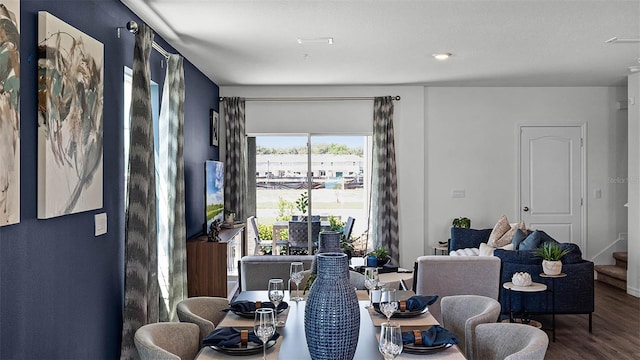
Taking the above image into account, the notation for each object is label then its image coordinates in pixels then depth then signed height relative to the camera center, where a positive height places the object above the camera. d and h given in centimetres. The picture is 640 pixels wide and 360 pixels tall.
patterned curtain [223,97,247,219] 766 +37
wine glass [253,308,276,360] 210 -53
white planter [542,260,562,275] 496 -74
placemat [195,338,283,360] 220 -67
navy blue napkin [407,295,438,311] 280 -59
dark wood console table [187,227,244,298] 535 -80
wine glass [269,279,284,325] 276 -53
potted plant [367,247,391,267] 543 -71
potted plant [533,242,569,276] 497 -66
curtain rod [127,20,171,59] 371 +104
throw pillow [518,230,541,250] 563 -59
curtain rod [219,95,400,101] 770 +115
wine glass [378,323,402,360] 195 -54
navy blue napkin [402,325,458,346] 225 -63
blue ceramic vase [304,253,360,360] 208 -48
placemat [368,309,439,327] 265 -65
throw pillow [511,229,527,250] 619 -59
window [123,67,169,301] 475 -28
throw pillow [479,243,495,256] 594 -72
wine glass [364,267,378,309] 303 -51
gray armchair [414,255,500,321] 464 -76
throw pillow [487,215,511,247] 686 -57
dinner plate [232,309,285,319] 276 -63
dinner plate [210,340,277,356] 222 -65
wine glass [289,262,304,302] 305 -48
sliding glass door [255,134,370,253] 779 -3
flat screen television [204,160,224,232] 621 -9
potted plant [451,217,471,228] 763 -53
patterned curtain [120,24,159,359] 361 -23
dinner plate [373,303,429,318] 275 -63
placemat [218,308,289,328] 264 -65
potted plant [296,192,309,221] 780 -29
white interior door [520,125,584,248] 791 +4
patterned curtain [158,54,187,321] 475 -8
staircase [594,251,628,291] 708 -115
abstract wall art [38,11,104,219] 260 +33
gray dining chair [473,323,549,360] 242 -70
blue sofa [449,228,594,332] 520 -92
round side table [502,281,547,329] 483 -91
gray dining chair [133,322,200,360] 230 -69
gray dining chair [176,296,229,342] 288 -70
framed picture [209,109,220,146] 714 +76
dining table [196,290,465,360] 221 -66
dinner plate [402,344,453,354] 222 -65
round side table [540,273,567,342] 497 -99
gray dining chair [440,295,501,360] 295 -71
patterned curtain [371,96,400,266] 768 +4
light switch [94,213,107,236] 330 -24
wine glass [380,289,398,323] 254 -56
